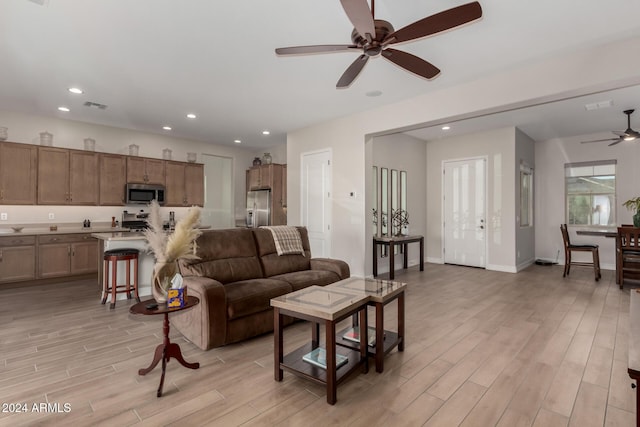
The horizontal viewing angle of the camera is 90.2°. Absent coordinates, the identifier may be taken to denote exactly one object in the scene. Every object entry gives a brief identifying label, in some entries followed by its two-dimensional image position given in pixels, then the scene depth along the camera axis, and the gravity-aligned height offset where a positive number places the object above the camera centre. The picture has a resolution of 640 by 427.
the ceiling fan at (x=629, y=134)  5.25 +1.41
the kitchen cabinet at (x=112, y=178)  6.02 +0.74
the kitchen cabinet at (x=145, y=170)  6.32 +0.95
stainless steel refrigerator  7.44 +0.23
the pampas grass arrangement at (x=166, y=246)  2.16 -0.20
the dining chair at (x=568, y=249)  5.68 -0.55
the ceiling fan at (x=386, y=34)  1.95 +1.27
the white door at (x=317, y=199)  5.89 +0.34
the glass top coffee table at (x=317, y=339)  2.03 -0.86
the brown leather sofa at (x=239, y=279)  2.76 -0.67
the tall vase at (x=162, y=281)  2.17 -0.44
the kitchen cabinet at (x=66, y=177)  5.45 +0.71
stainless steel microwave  6.22 +0.47
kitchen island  4.28 -0.55
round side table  2.10 -0.93
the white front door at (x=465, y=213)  6.74 +0.11
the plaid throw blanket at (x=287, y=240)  3.99 -0.29
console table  5.62 -0.45
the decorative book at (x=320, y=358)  2.26 -1.03
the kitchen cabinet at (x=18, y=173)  5.12 +0.71
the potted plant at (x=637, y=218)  5.04 +0.01
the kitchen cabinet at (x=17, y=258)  4.88 -0.65
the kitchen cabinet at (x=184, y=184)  6.89 +0.74
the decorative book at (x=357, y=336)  2.63 -1.01
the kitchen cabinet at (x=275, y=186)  7.42 +0.74
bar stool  4.02 -0.73
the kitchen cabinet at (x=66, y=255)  5.18 -0.64
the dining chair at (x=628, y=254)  4.96 -0.56
